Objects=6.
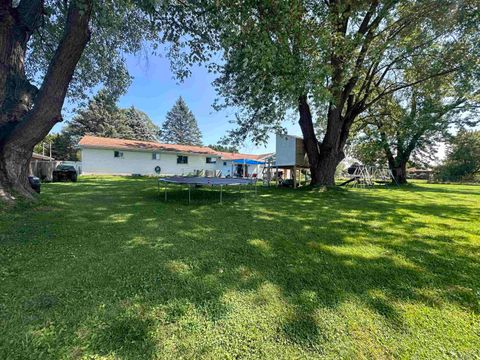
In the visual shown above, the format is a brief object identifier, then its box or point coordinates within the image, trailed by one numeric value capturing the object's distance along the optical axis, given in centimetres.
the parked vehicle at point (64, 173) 1359
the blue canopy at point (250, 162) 2215
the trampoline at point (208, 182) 741
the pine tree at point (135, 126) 3803
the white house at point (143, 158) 1958
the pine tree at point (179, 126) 4728
